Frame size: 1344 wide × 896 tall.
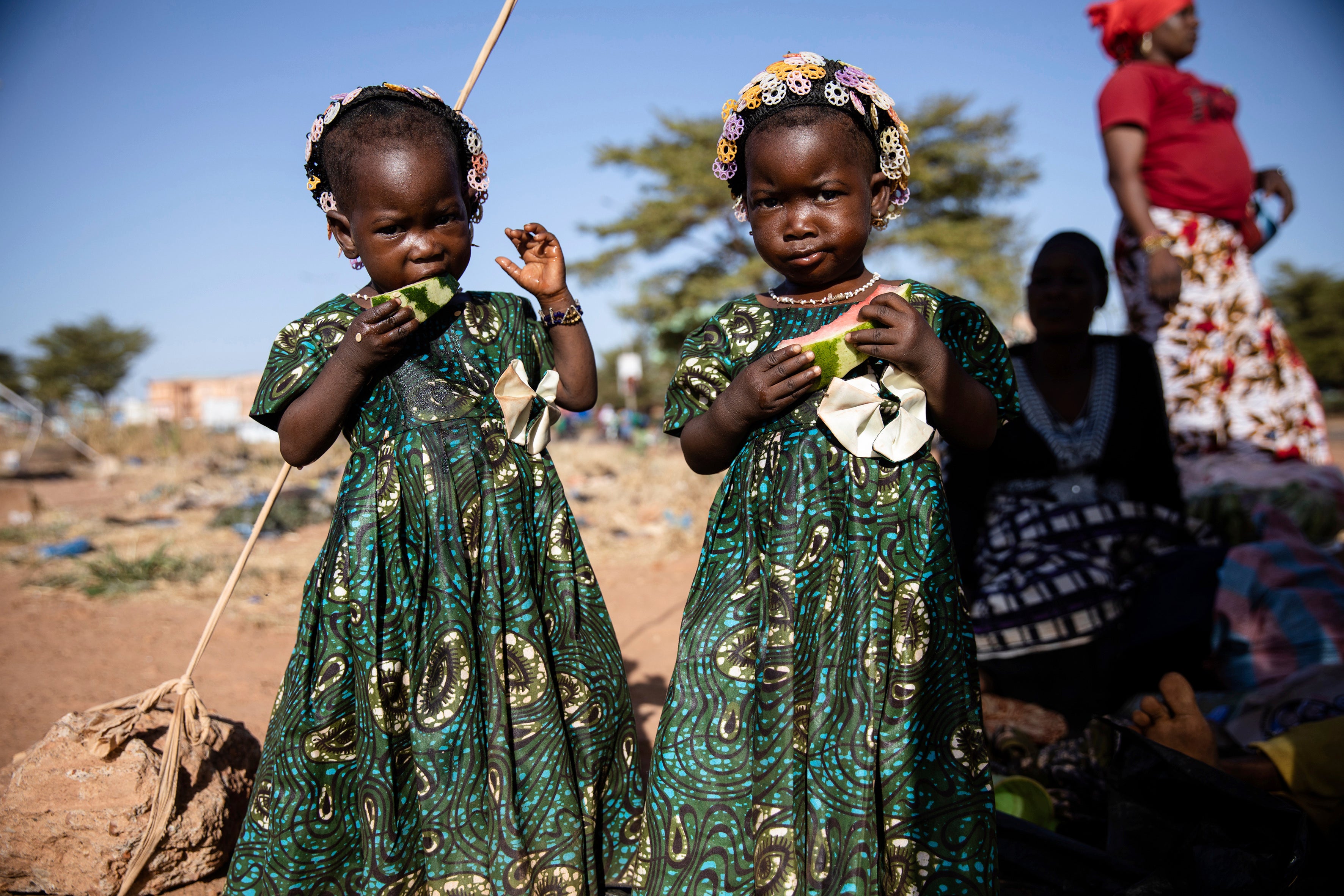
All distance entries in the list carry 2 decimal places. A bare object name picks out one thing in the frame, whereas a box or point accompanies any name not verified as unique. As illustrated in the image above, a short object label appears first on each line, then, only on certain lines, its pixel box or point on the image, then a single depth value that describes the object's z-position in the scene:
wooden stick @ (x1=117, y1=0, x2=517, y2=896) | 2.12
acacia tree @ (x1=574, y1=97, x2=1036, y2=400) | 21.64
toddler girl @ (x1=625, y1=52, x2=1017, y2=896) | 1.64
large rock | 2.17
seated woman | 2.89
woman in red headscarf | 3.95
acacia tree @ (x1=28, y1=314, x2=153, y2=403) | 42.84
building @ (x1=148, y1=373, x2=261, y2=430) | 43.75
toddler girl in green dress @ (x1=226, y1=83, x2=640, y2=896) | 1.88
